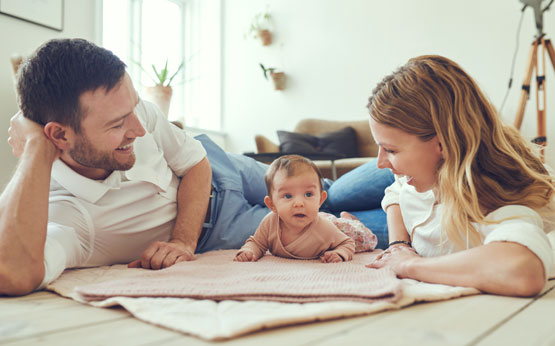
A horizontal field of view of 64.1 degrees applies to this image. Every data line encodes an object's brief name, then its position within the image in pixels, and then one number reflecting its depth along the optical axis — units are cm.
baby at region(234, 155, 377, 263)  136
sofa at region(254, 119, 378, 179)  371
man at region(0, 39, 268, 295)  100
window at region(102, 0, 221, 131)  447
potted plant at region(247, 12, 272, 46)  504
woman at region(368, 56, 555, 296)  94
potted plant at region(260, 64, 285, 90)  492
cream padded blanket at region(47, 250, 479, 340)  64
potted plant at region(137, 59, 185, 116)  411
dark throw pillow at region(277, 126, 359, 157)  392
